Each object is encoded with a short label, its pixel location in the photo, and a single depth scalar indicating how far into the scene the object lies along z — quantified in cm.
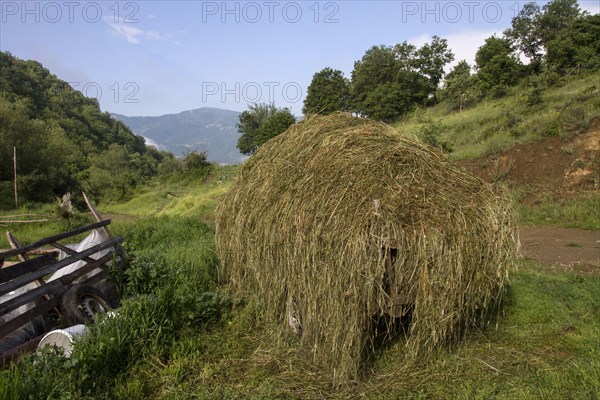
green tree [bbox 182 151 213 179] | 3378
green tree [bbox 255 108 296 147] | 3438
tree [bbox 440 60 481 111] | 3225
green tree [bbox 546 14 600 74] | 3052
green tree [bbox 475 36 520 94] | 3309
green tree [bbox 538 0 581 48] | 4225
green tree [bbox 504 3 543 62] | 4309
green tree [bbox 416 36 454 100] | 4594
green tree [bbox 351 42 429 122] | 3925
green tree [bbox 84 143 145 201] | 3609
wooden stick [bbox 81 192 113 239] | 689
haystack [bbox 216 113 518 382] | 385
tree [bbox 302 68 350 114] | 4572
